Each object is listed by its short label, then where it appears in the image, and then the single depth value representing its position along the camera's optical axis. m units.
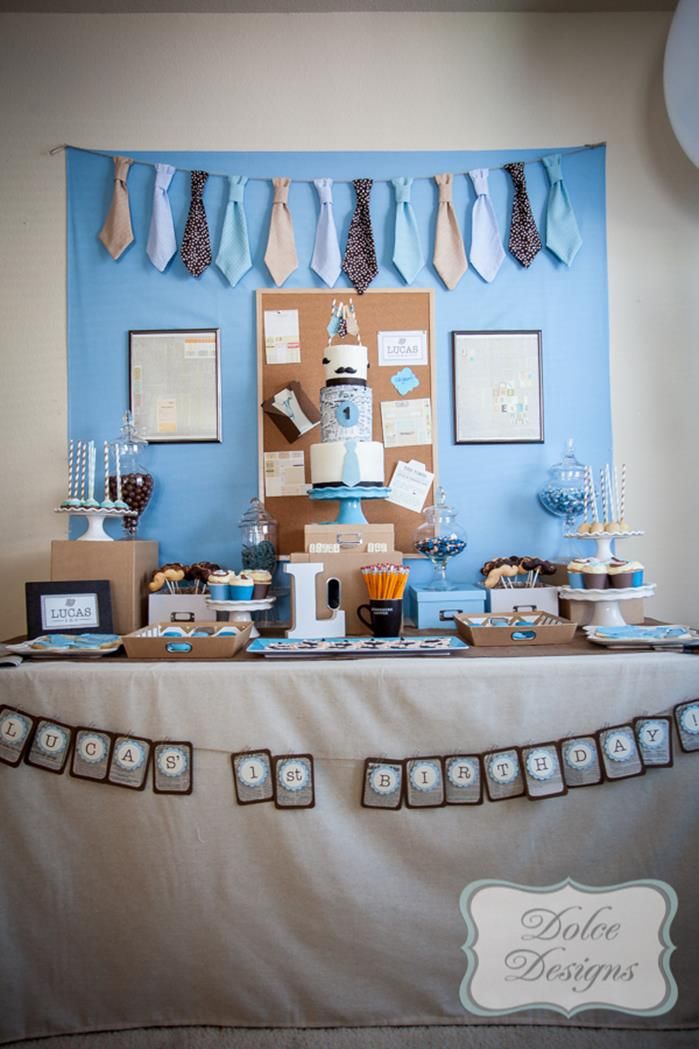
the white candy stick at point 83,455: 2.17
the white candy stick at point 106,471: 2.07
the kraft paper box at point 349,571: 1.74
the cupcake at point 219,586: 1.79
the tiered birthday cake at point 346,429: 1.87
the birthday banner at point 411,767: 1.40
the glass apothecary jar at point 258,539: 2.03
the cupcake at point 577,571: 1.80
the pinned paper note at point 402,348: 2.19
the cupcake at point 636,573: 1.78
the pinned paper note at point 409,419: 2.20
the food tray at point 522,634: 1.61
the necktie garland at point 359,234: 2.17
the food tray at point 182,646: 1.53
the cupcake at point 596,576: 1.78
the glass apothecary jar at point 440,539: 1.98
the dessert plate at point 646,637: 1.51
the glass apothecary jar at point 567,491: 2.12
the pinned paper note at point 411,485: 2.19
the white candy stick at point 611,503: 2.16
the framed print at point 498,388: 2.20
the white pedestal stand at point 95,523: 1.89
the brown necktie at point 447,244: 2.19
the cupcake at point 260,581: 1.84
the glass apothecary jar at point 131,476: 2.08
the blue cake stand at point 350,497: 1.87
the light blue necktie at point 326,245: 2.18
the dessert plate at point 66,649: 1.54
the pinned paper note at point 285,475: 2.18
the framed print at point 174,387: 2.18
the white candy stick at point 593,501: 2.00
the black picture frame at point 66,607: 1.75
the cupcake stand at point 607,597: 1.76
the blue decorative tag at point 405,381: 2.19
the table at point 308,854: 1.39
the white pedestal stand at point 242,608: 1.79
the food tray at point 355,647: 1.49
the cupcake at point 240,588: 1.79
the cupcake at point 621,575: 1.78
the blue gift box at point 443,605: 1.86
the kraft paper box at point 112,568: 1.85
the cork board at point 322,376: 2.18
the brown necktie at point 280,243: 2.18
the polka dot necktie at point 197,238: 2.16
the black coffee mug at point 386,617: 1.64
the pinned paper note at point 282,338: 2.19
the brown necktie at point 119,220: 2.17
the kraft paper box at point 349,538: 1.79
